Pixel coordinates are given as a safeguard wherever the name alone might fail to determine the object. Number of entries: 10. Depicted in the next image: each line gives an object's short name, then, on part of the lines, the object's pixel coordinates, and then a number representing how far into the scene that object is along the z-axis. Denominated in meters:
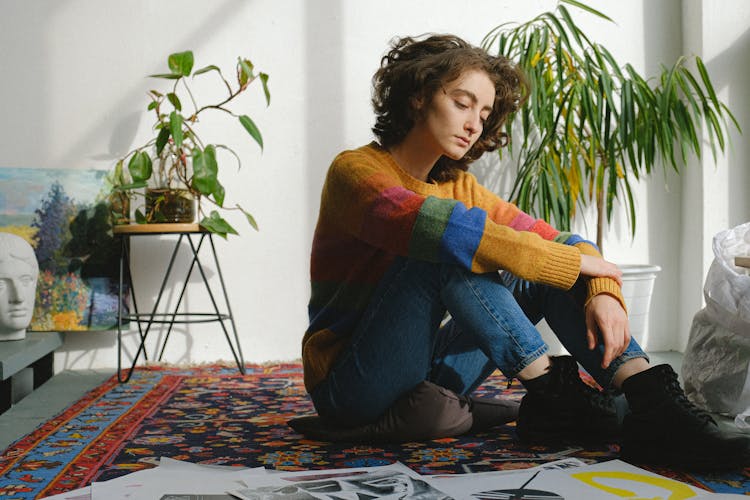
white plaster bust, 2.44
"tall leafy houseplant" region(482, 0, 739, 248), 2.68
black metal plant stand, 2.61
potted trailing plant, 2.63
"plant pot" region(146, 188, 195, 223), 2.68
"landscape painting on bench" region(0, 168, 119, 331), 2.78
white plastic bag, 1.82
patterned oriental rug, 1.40
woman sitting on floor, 1.34
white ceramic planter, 2.72
